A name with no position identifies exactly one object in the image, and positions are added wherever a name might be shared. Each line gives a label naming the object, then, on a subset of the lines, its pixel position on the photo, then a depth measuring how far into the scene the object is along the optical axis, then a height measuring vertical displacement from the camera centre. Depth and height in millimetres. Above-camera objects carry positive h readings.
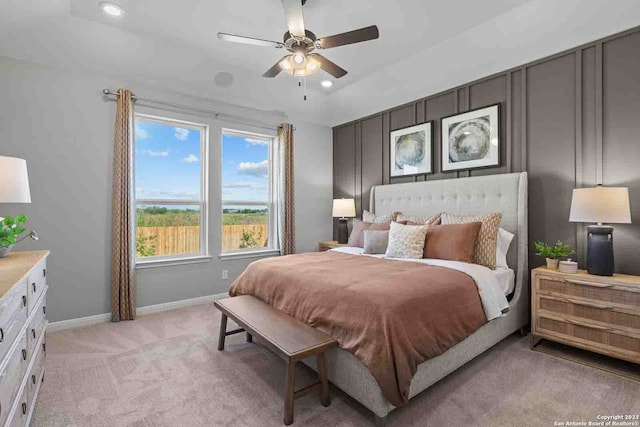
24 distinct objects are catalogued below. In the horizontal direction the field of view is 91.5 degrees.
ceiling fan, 2221 +1312
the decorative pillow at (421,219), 3436 -77
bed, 1817 -502
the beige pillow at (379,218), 3924 -75
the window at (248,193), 4444 +284
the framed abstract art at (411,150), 3971 +831
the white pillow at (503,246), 2922 -323
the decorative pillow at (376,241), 3412 -322
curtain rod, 3410 +1306
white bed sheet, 2389 -585
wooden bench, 1746 -767
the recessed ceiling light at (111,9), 2681 +1789
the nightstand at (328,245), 4719 -503
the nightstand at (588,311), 2219 -766
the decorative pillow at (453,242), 2824 -279
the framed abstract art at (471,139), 3367 +834
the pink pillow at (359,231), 3766 -239
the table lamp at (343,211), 4770 +17
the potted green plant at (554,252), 2660 -348
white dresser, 1170 -561
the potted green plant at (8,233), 1894 -129
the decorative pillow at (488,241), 2826 -266
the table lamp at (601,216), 2354 -28
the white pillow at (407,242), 3041 -294
